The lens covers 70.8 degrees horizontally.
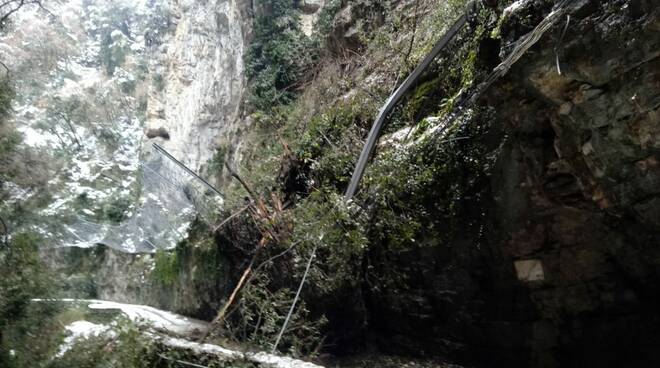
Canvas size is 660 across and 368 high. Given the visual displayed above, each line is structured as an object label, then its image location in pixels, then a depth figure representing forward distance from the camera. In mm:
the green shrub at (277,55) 10305
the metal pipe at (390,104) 5570
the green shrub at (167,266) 11359
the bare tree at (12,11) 6721
